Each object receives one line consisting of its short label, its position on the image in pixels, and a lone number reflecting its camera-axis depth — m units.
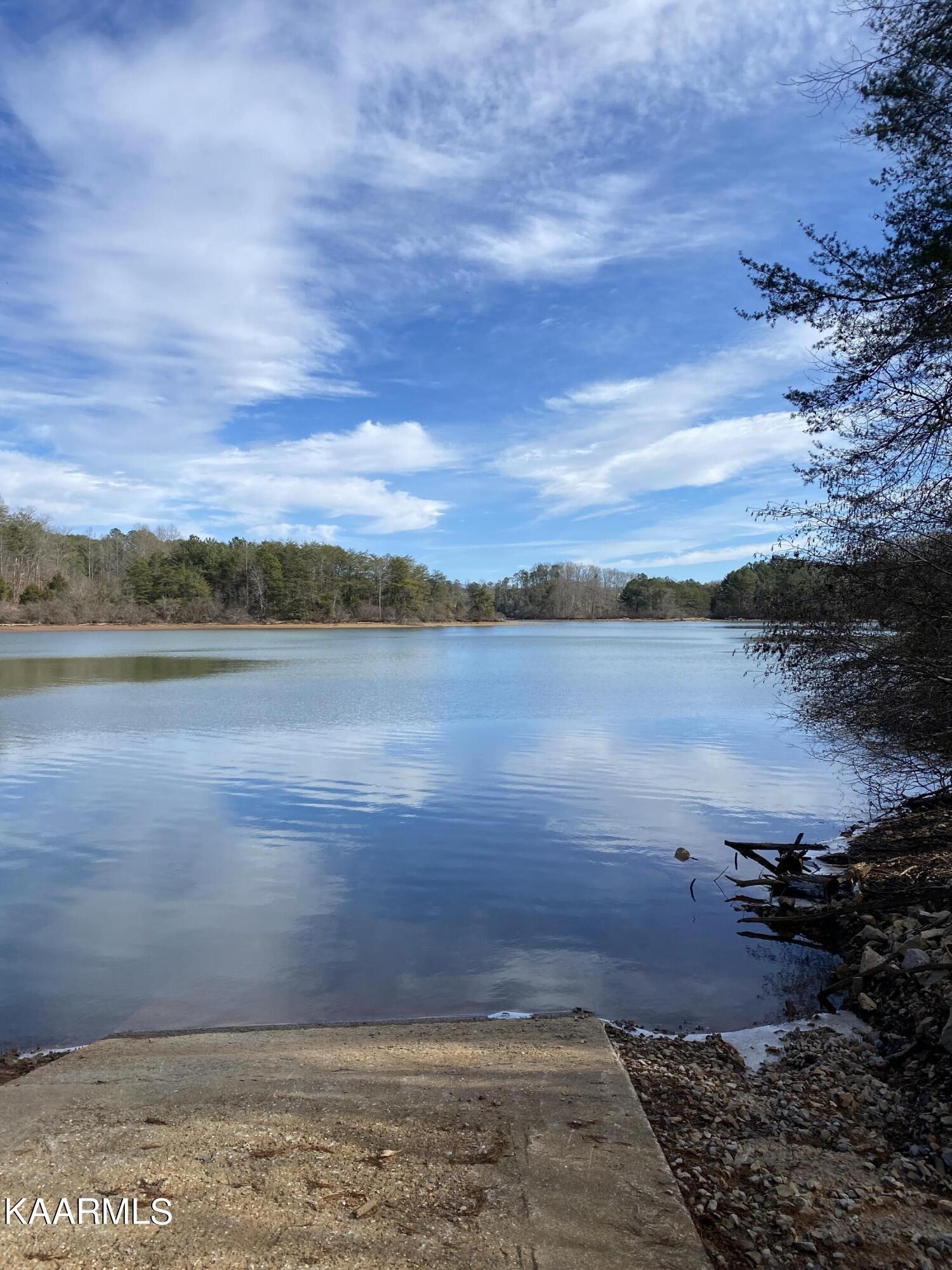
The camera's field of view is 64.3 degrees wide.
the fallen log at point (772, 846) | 8.92
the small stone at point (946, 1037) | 4.22
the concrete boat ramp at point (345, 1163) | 2.74
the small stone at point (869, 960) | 5.80
